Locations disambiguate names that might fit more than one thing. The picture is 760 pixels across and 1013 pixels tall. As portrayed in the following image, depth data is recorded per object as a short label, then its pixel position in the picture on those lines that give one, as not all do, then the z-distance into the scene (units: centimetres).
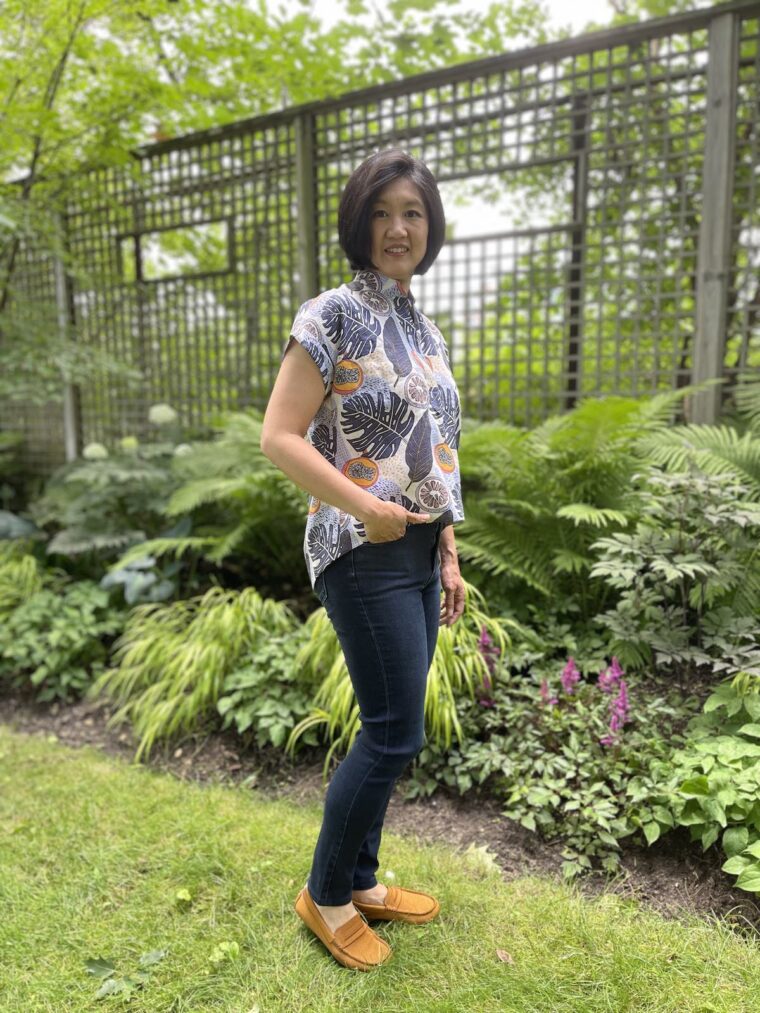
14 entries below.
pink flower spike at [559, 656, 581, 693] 235
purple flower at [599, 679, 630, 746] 211
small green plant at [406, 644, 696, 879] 197
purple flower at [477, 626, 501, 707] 251
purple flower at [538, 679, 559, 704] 232
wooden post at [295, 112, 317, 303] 437
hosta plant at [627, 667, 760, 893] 175
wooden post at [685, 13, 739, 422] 312
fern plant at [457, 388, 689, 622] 283
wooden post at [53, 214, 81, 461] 558
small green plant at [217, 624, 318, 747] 257
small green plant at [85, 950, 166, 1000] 150
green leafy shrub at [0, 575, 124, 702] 328
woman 134
